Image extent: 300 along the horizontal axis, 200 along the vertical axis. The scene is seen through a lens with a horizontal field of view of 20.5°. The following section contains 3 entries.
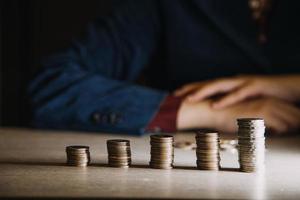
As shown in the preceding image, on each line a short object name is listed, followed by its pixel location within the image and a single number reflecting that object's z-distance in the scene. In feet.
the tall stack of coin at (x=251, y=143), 2.57
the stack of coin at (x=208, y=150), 2.59
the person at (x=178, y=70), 3.80
